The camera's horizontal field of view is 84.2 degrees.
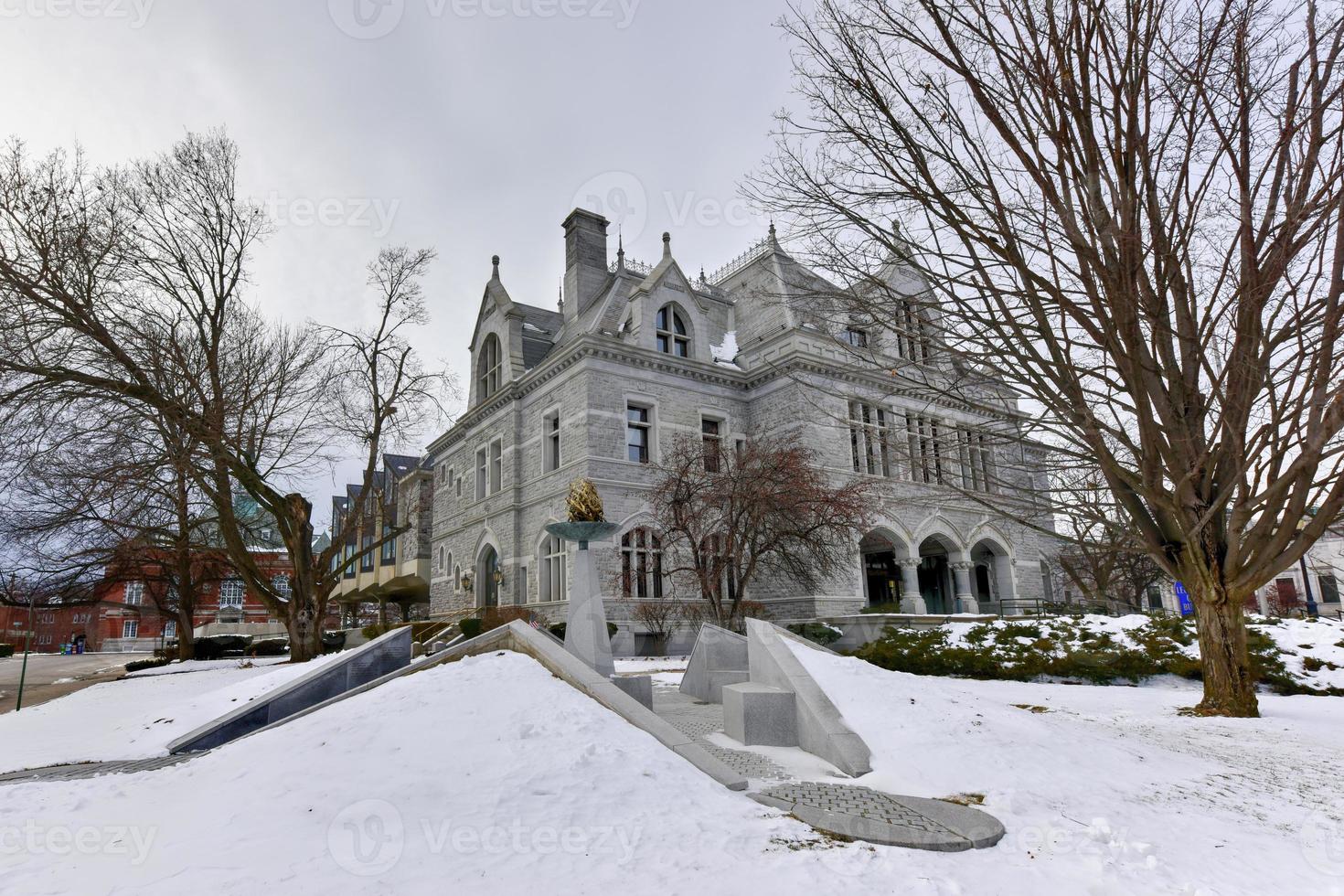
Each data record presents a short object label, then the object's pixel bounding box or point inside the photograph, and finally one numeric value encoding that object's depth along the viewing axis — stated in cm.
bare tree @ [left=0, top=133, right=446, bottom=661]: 1258
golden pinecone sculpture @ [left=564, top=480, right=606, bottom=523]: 1123
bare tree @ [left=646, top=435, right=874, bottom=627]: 1786
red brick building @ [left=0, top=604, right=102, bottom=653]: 5678
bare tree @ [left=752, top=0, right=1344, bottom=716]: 723
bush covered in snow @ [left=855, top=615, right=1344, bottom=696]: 1155
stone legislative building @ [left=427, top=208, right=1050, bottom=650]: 2417
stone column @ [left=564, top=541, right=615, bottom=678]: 1028
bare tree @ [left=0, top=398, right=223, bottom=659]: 1272
